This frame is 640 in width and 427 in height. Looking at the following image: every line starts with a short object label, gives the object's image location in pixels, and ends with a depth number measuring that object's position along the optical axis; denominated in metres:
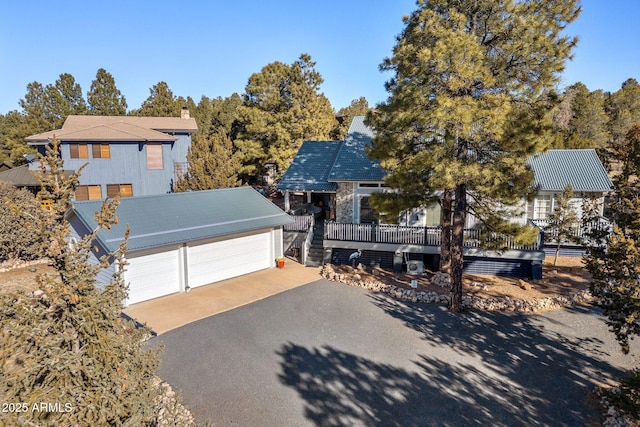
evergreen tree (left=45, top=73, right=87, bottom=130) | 43.09
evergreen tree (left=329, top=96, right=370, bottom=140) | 41.12
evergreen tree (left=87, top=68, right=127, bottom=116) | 45.94
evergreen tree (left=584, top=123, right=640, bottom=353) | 7.99
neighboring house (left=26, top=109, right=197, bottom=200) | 26.06
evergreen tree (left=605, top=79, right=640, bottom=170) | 41.06
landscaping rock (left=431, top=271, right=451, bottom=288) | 15.83
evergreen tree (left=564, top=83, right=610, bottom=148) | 37.25
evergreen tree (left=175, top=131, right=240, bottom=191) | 24.22
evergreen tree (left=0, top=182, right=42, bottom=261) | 19.52
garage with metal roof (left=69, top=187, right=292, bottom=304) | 14.38
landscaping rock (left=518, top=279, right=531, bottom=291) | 15.10
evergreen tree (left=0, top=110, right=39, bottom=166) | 40.59
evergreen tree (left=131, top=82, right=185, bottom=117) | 45.59
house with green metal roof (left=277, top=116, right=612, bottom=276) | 17.11
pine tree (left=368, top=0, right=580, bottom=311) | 11.41
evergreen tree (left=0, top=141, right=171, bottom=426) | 4.17
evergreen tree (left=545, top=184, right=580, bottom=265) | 17.06
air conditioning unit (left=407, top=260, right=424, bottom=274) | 17.47
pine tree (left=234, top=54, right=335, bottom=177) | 31.08
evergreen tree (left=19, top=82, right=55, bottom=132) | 40.47
